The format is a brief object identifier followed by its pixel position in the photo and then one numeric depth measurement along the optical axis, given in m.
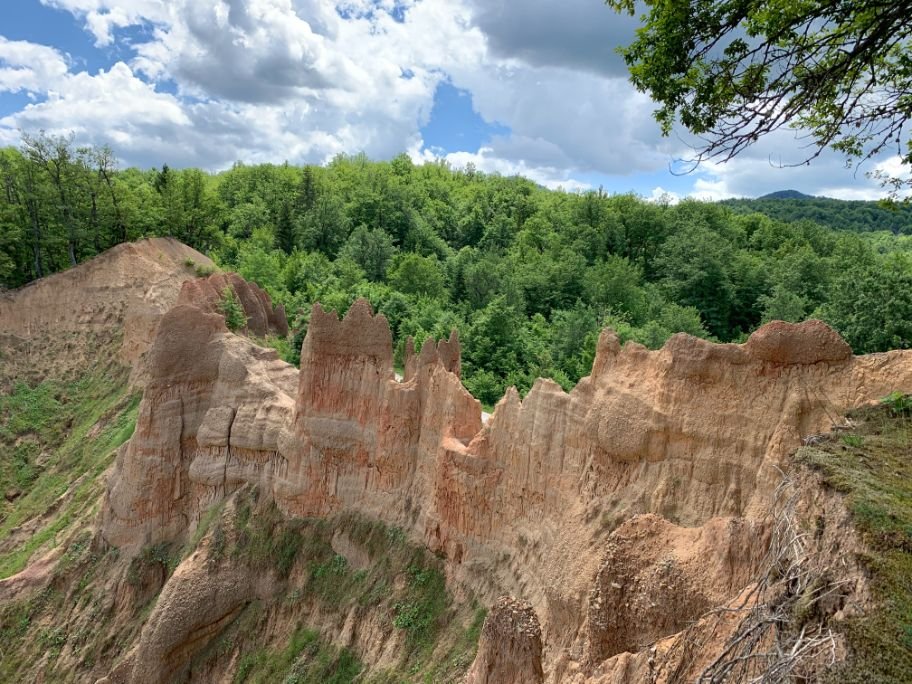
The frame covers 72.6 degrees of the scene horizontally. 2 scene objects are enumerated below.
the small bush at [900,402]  9.45
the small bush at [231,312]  31.70
